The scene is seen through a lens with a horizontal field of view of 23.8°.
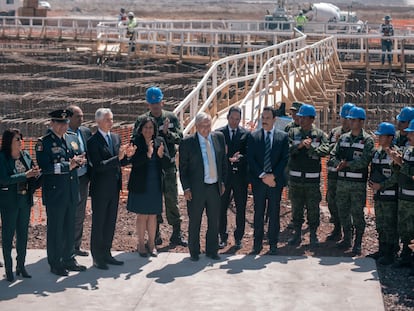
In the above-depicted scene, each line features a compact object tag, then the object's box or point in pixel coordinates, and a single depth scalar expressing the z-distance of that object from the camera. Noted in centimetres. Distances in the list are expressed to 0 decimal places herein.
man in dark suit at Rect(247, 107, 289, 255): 1054
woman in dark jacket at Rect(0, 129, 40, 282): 929
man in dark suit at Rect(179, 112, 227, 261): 1016
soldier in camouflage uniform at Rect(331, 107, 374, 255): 1051
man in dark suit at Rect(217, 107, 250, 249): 1085
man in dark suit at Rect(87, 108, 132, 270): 988
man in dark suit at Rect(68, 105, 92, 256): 1032
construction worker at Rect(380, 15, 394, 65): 3438
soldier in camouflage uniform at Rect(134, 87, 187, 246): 1084
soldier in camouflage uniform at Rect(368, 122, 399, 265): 1009
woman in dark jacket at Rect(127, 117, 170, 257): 1002
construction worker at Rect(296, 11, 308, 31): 4167
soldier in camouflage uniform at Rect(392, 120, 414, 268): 974
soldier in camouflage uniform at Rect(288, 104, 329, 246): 1091
